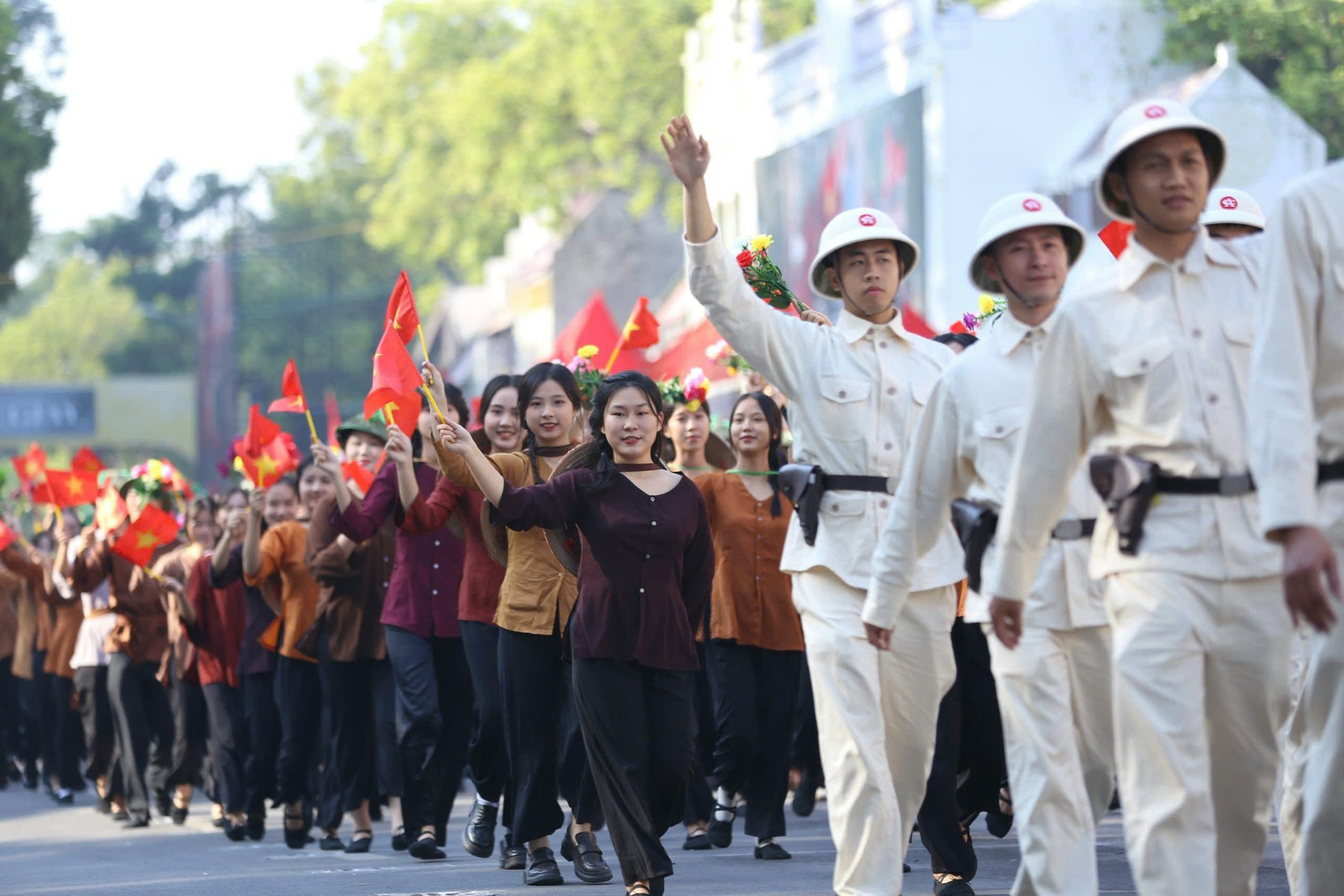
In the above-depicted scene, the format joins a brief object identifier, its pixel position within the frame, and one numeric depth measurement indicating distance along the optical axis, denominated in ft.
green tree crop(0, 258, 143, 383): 382.22
